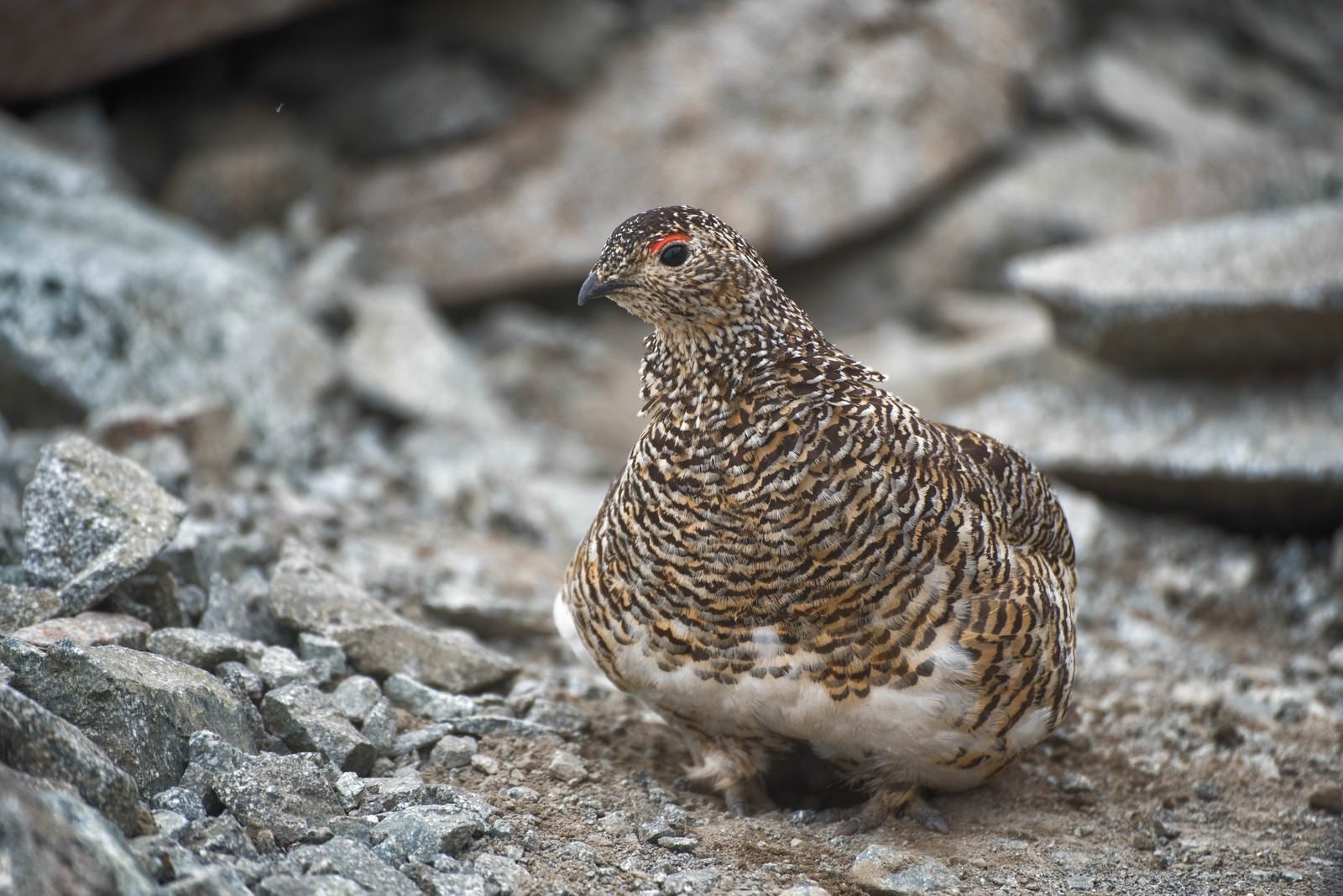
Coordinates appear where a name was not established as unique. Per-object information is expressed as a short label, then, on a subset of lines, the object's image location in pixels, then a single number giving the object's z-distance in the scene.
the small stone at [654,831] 7.43
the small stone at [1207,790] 8.98
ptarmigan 7.37
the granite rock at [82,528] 7.82
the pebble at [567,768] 8.02
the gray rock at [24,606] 7.50
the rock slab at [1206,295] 13.51
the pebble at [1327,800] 8.80
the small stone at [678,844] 7.36
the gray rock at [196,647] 7.64
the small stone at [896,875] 7.09
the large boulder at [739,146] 19.11
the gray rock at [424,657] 8.67
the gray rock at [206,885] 5.34
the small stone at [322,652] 8.41
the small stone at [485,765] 7.84
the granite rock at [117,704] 6.45
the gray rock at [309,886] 5.77
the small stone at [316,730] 7.36
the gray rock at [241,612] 8.43
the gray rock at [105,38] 15.45
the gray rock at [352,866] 6.02
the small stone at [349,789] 6.99
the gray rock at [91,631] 7.27
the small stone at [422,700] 8.39
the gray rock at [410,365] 15.52
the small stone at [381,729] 7.78
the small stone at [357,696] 7.88
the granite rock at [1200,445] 13.38
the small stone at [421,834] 6.49
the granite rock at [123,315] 12.48
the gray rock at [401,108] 19.08
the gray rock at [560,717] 8.83
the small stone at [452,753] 7.80
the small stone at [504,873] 6.50
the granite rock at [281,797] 6.35
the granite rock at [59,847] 4.64
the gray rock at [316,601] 8.77
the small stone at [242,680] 7.61
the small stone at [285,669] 7.89
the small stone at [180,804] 6.27
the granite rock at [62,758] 5.54
